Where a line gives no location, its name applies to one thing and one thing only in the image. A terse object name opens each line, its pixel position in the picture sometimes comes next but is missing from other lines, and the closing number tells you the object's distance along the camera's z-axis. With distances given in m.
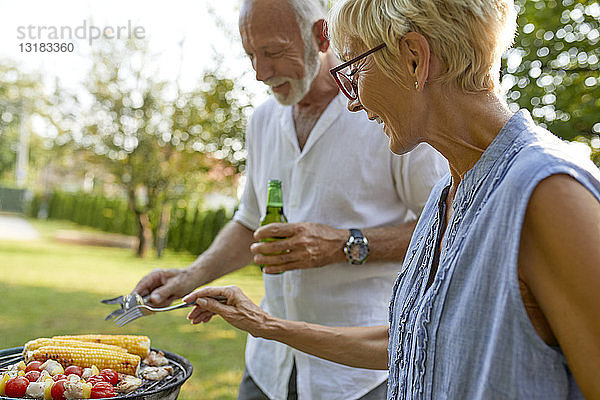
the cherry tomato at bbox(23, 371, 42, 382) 1.63
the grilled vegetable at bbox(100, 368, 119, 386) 1.67
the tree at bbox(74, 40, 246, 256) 13.60
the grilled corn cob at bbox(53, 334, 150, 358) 1.93
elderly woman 0.97
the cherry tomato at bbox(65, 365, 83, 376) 1.69
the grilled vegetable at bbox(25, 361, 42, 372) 1.71
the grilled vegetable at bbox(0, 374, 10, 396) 1.55
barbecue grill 1.53
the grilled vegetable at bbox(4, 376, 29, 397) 1.54
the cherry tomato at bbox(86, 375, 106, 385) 1.62
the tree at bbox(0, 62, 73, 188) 15.45
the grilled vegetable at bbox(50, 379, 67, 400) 1.53
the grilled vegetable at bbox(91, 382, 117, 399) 1.55
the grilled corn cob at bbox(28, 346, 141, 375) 1.77
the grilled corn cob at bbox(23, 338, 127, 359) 1.86
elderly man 2.20
